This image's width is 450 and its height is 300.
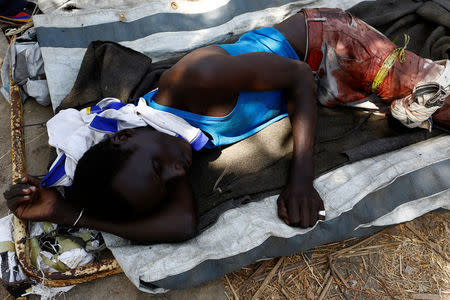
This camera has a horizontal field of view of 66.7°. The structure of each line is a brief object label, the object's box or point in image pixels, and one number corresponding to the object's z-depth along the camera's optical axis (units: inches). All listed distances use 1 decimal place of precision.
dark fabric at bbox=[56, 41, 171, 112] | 82.4
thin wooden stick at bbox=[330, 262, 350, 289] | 64.5
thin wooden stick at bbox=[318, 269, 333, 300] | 63.5
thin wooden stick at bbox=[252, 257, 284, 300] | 63.8
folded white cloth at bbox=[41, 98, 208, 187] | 60.9
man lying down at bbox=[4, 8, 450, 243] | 55.6
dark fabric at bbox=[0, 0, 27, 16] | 111.0
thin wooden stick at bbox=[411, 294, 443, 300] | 62.3
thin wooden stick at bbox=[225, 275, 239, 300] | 63.8
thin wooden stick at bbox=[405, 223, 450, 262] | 67.4
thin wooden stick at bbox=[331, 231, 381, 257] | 68.2
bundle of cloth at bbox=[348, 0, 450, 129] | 67.8
